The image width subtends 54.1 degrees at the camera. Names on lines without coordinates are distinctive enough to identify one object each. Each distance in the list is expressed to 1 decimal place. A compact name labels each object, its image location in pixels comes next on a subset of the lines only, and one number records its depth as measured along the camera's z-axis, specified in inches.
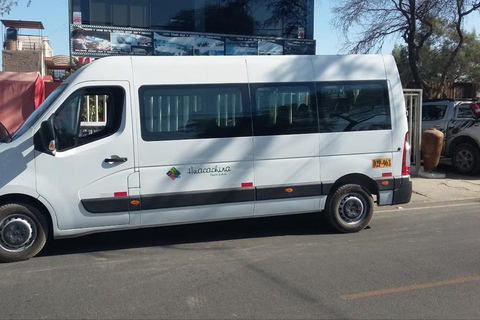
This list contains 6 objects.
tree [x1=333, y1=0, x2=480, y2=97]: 621.3
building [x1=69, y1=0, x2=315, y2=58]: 527.2
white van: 223.5
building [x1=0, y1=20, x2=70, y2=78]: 910.4
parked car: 470.6
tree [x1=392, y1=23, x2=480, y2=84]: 1072.2
